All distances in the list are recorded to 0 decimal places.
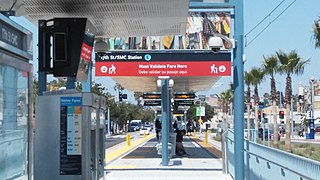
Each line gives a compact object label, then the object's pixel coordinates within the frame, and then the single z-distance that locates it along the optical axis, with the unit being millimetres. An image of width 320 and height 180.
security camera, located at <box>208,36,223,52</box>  11570
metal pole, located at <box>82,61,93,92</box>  14355
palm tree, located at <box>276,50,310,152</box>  41444
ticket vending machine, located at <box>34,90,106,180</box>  7742
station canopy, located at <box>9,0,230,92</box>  8961
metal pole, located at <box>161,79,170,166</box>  20703
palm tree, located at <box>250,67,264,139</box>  58500
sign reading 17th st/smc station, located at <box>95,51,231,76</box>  20812
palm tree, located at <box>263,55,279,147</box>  44844
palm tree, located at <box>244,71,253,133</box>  59750
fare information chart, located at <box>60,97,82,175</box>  7746
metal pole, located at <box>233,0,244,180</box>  11805
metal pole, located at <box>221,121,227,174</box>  18400
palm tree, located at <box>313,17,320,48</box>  26359
